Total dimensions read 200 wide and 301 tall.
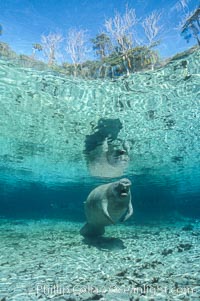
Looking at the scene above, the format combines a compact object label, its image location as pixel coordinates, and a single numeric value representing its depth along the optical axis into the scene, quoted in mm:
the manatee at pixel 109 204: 8250
